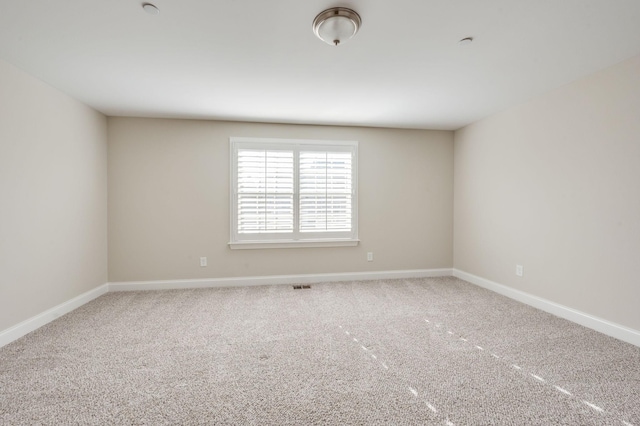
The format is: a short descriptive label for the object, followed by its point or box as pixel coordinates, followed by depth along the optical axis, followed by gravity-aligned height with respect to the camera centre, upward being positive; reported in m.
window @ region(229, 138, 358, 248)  3.95 +0.21
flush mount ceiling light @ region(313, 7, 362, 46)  1.72 +1.18
